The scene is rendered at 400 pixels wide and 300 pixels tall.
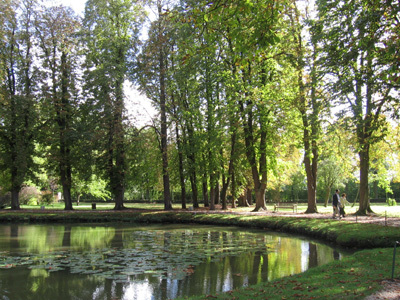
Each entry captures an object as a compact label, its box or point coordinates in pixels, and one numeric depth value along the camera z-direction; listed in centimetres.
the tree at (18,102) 3058
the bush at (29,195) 4261
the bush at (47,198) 4575
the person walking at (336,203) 1936
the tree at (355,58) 1064
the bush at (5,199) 3848
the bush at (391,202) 4029
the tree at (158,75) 2762
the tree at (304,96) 2145
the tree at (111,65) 2947
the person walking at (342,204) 2022
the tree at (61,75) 3106
